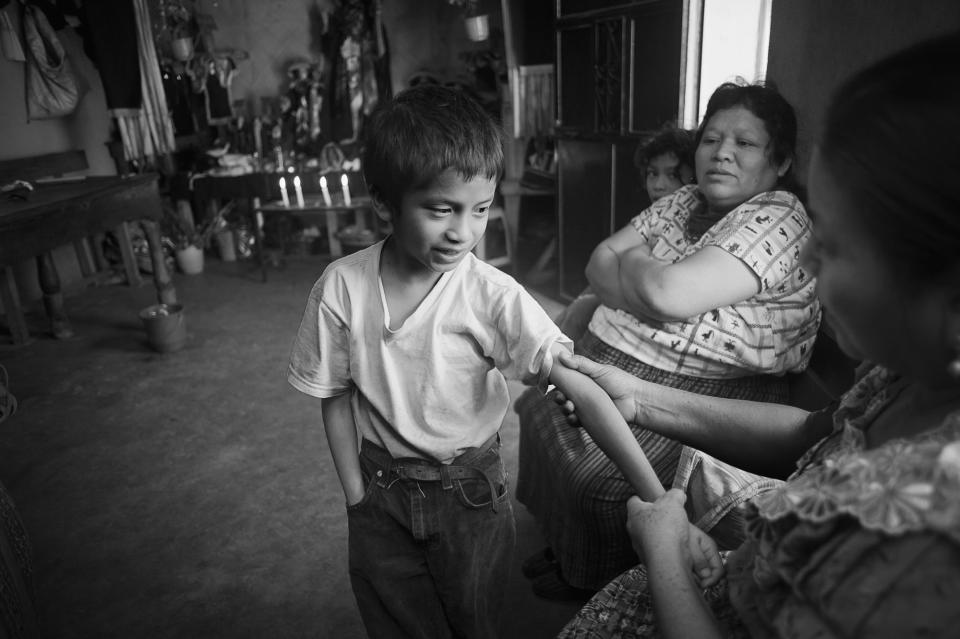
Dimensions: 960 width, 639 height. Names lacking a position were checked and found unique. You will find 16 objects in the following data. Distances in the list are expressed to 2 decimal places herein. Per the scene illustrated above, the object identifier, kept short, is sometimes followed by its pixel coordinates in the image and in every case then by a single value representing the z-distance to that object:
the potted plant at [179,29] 5.96
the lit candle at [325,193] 5.80
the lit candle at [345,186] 5.61
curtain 5.46
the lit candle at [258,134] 6.46
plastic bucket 4.12
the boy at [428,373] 1.16
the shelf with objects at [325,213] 5.77
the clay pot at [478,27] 5.29
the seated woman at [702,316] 1.68
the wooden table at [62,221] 3.24
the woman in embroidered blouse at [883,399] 0.55
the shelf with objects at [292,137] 6.07
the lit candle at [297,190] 5.78
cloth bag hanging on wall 5.10
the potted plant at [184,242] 6.02
